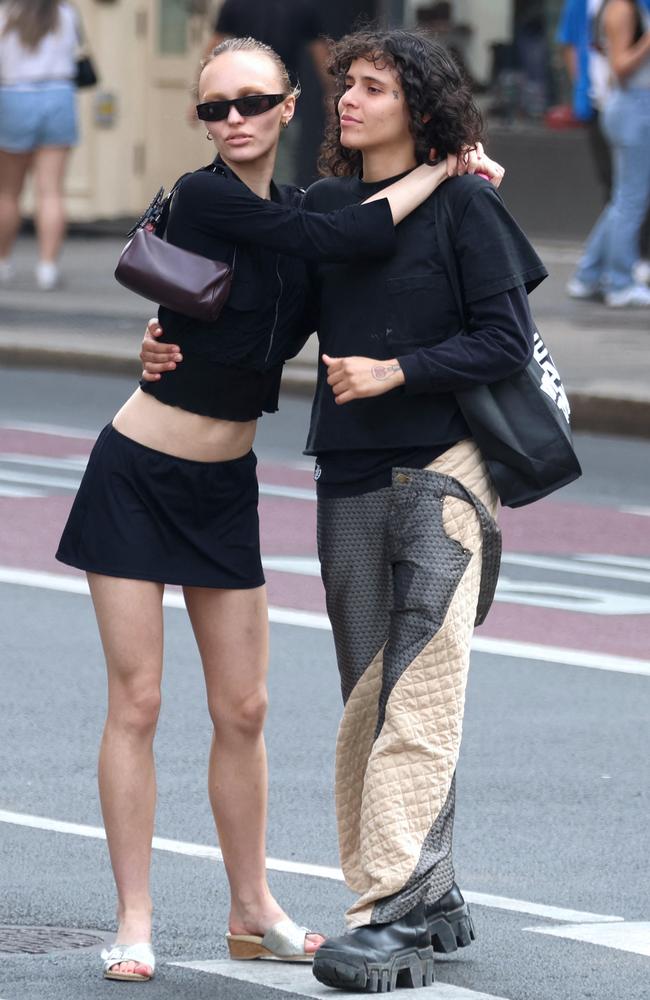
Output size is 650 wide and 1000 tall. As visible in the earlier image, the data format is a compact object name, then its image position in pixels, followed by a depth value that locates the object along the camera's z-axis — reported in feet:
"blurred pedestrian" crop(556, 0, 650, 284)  105.09
